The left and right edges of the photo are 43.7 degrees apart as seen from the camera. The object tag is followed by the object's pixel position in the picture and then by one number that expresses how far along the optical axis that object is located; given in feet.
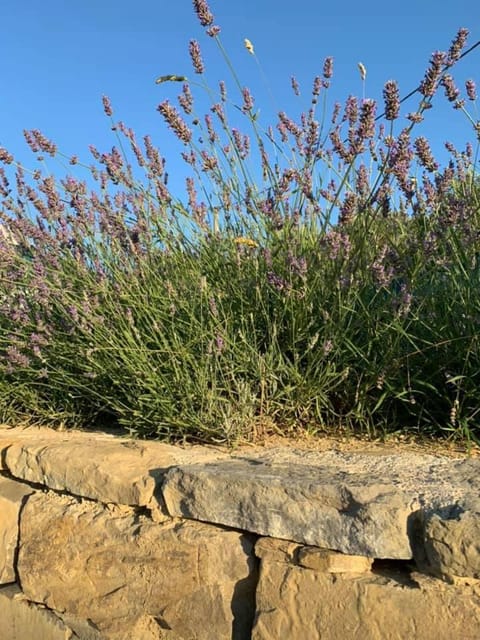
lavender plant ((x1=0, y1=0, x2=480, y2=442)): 2.16
